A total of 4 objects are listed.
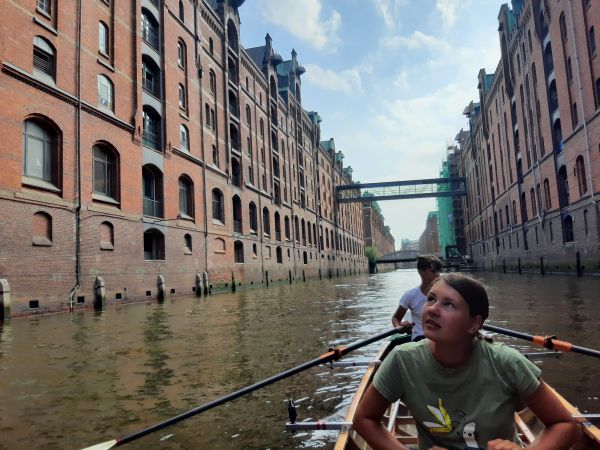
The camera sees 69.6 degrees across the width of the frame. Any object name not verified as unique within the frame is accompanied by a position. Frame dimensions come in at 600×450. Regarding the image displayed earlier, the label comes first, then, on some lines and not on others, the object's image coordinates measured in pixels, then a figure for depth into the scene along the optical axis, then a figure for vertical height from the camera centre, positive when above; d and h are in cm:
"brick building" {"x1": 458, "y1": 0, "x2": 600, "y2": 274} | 2245 +782
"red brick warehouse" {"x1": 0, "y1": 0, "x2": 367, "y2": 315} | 1460 +567
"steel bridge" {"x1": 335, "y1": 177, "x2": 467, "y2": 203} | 6040 +1070
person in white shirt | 495 -44
